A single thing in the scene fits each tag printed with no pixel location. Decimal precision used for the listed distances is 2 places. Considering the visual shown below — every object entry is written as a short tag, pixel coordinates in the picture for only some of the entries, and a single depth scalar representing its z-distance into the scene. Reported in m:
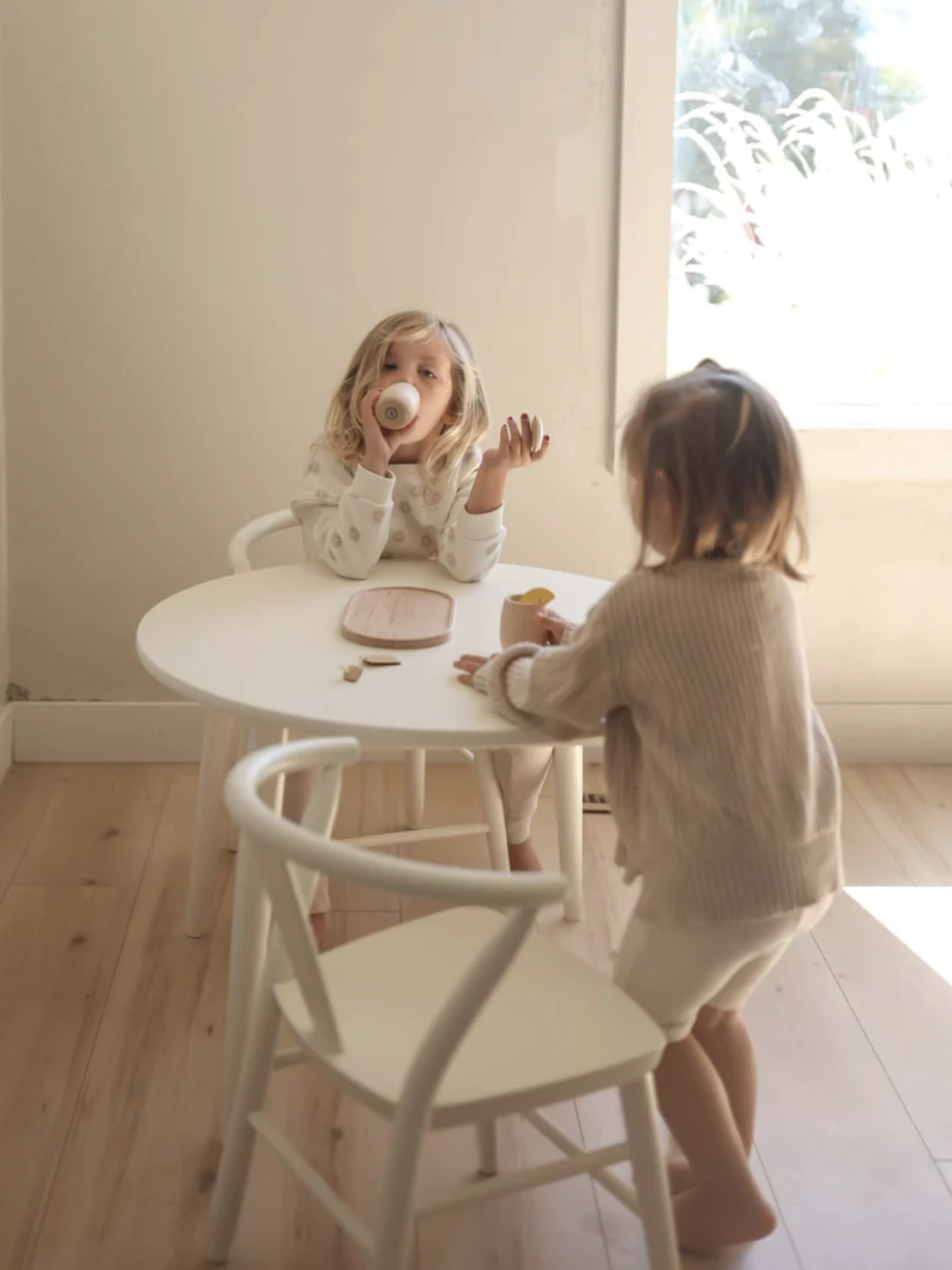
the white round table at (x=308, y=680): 1.52
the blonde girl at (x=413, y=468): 2.07
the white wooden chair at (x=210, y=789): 2.23
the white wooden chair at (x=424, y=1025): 1.13
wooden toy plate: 1.76
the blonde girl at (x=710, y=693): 1.39
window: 2.85
